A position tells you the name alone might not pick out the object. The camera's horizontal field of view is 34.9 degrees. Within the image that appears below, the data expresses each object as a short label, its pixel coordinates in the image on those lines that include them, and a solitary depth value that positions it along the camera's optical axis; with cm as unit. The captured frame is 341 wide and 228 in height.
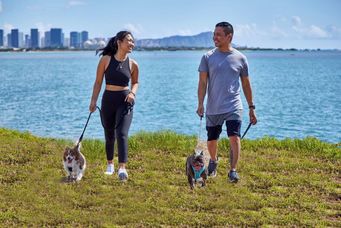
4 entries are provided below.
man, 963
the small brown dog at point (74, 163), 983
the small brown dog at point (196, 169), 954
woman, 1006
